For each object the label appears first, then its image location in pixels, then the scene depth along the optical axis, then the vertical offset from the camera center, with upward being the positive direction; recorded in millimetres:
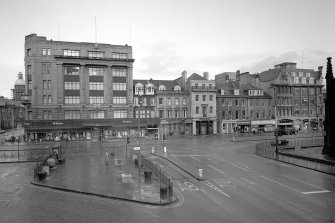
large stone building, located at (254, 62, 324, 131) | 84062 +6694
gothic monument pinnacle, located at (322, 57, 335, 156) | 36438 +55
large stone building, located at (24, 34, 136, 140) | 61188 +6695
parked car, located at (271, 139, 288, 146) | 48903 -5025
